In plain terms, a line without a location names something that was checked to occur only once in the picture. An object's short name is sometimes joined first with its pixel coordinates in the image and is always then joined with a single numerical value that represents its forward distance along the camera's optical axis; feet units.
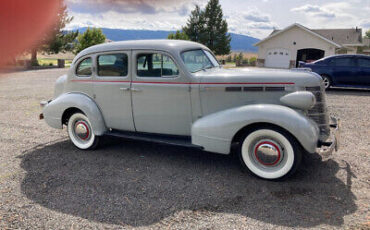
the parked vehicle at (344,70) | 35.68
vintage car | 12.47
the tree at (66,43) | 101.30
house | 78.64
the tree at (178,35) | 128.57
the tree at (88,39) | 122.97
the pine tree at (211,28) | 143.95
